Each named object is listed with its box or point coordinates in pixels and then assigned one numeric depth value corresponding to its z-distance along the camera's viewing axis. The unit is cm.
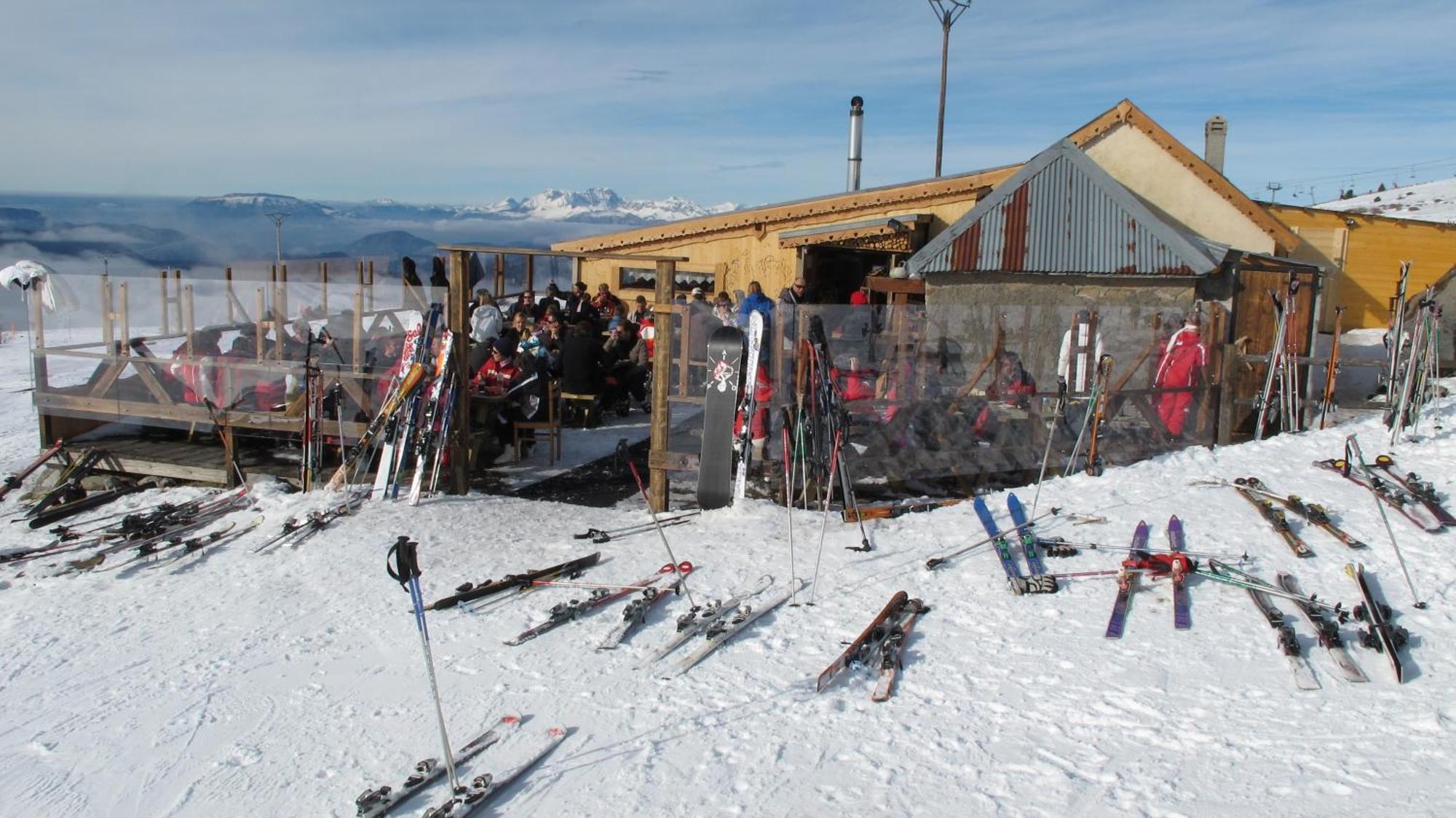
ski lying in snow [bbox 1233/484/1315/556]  685
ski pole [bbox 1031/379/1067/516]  873
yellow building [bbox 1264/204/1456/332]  2378
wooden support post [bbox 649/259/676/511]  842
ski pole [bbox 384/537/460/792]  445
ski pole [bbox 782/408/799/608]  805
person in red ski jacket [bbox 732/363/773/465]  820
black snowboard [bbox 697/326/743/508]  808
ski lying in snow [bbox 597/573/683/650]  604
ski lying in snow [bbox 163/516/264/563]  805
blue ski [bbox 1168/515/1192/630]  593
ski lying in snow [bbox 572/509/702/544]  790
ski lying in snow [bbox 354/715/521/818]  441
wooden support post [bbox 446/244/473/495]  907
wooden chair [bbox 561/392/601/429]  1195
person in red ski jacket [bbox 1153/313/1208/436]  946
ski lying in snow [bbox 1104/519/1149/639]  588
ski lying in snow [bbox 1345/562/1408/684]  540
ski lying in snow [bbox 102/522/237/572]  802
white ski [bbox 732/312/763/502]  796
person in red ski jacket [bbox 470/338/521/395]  1070
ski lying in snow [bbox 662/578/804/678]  572
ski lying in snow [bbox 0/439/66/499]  1041
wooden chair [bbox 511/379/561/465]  1070
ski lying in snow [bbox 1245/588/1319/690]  522
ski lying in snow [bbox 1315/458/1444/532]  718
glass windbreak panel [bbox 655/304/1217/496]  880
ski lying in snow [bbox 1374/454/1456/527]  720
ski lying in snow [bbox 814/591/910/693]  542
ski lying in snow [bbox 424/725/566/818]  436
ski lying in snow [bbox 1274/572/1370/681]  527
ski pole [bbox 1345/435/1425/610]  636
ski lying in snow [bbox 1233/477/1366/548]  698
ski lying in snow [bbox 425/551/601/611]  665
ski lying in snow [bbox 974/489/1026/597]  646
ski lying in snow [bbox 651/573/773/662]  593
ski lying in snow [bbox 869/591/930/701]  530
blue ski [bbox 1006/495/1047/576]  673
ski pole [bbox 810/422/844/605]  664
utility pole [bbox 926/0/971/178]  2872
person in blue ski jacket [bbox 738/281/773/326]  972
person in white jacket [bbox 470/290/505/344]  1242
